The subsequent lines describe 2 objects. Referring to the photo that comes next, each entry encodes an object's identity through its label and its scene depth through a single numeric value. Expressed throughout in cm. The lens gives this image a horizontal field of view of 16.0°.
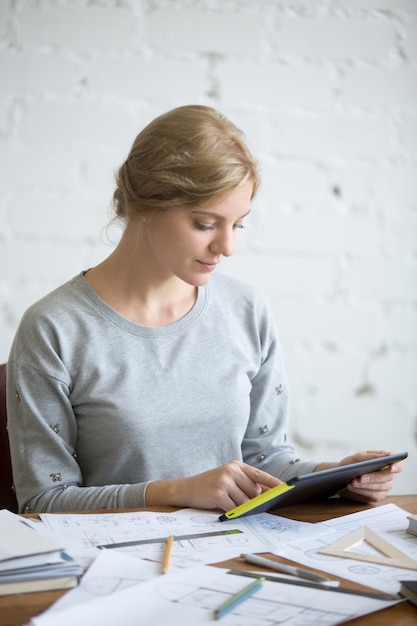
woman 181
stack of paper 144
